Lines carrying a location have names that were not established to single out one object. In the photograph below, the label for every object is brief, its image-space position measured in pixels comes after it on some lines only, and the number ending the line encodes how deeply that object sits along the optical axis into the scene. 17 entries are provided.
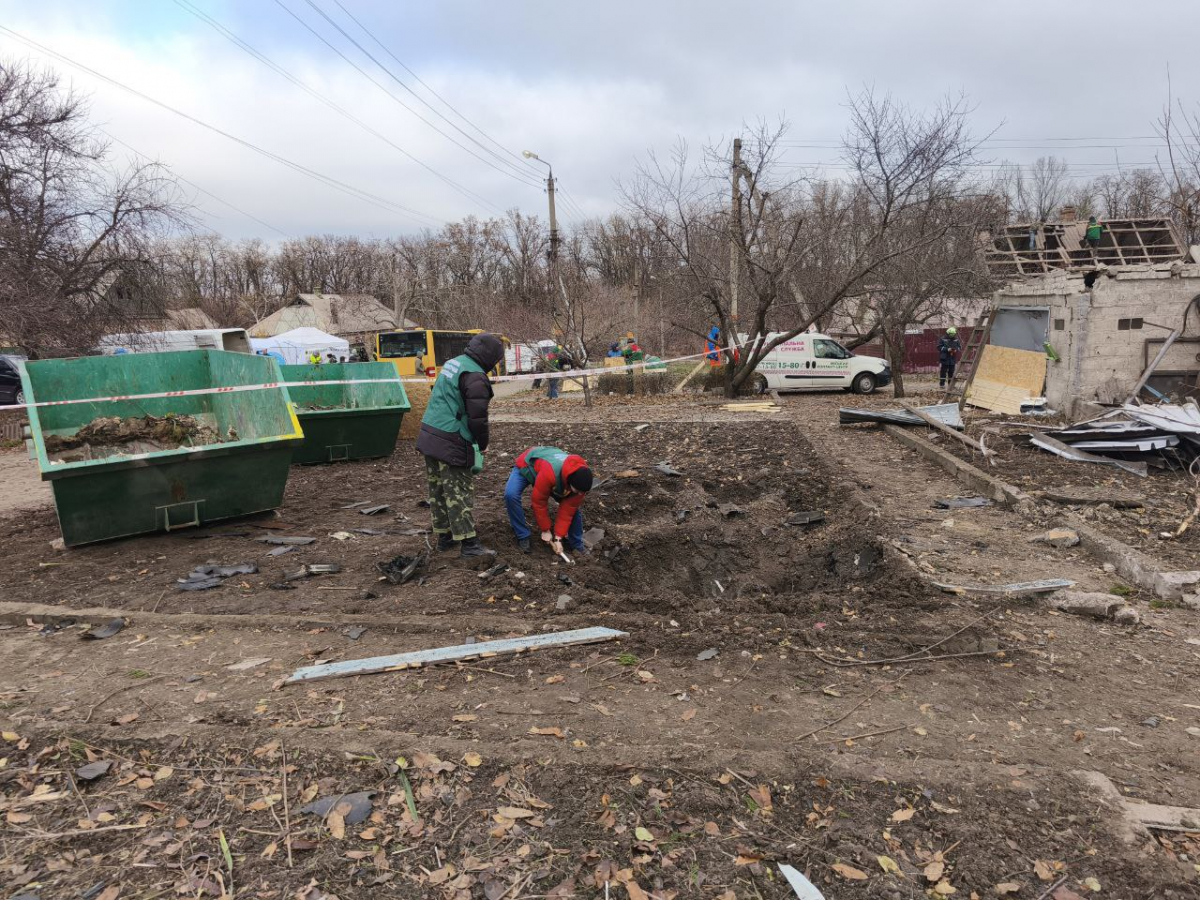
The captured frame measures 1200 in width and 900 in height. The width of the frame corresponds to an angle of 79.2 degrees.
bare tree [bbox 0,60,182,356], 13.30
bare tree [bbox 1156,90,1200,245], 10.03
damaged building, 11.52
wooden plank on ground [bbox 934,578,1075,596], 4.61
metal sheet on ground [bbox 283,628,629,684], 3.55
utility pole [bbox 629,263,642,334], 26.21
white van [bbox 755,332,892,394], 18.84
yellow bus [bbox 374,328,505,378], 25.86
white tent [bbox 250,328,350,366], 30.38
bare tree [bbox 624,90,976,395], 15.75
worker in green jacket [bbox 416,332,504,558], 5.23
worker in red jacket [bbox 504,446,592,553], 5.24
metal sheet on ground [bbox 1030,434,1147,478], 7.79
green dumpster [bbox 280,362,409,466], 8.97
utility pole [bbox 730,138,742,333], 15.88
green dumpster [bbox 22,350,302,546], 5.60
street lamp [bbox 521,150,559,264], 20.88
